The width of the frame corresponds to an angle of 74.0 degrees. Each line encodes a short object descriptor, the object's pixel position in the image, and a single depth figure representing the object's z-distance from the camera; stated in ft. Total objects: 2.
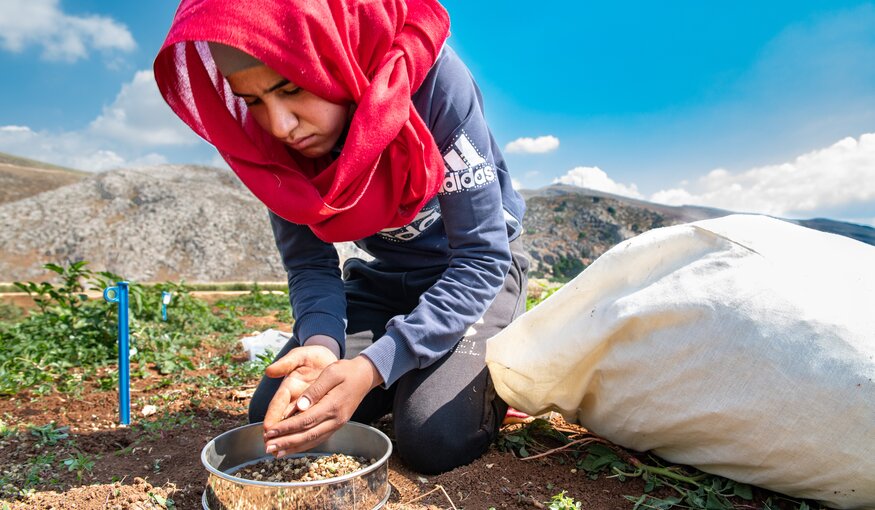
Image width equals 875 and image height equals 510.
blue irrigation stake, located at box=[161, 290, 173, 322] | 8.71
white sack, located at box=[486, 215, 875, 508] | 3.88
